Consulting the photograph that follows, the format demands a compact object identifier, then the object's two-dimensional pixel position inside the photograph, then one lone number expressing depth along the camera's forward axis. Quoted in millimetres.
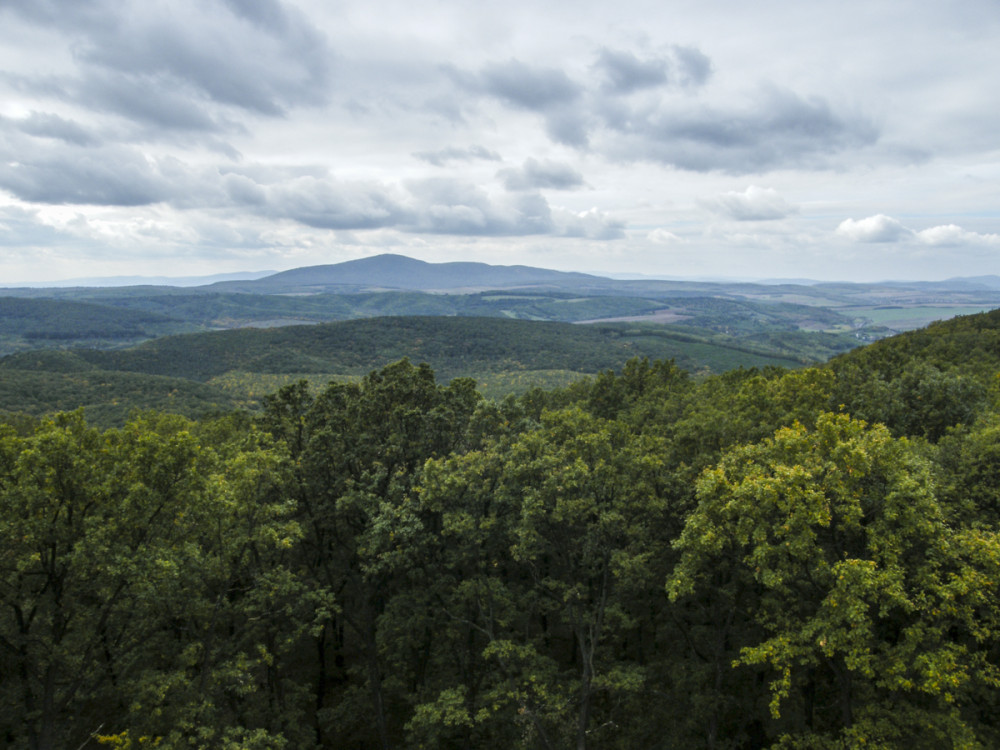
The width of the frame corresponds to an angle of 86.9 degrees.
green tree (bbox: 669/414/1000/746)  16891
